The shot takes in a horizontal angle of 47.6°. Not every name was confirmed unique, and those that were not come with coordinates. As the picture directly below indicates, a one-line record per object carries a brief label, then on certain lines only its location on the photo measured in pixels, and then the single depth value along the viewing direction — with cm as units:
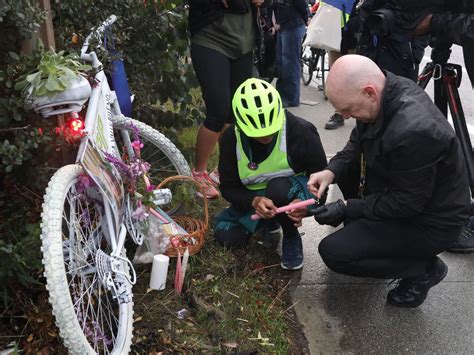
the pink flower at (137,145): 304
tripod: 338
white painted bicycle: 184
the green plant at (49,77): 205
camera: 315
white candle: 272
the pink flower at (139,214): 269
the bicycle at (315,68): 779
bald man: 245
